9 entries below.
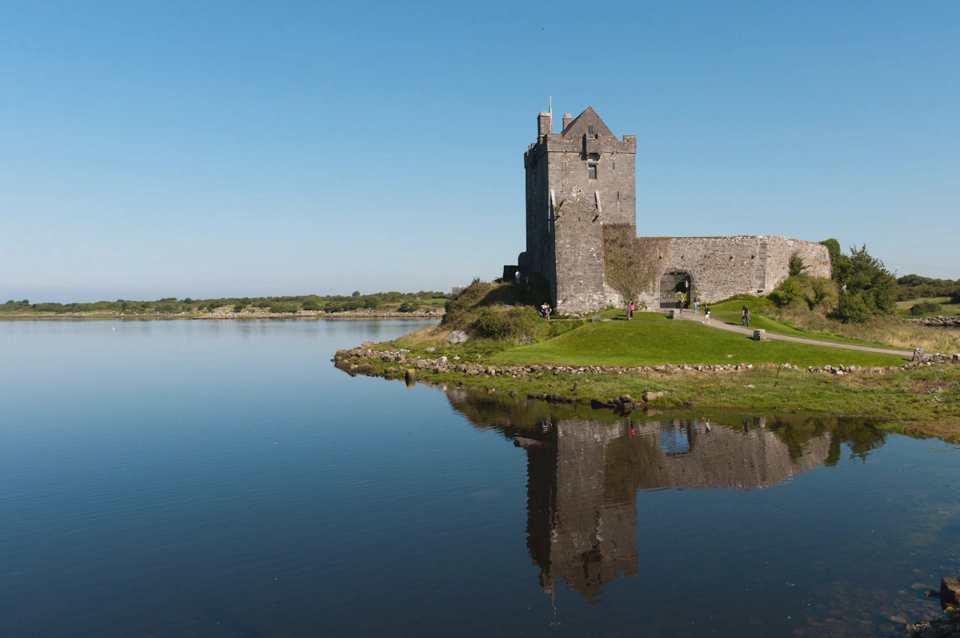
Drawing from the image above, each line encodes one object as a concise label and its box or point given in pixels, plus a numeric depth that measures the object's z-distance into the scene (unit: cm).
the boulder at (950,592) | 1000
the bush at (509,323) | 4028
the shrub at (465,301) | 4977
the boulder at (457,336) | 4341
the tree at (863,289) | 4578
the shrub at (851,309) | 4538
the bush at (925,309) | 7462
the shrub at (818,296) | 4656
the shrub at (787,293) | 4562
